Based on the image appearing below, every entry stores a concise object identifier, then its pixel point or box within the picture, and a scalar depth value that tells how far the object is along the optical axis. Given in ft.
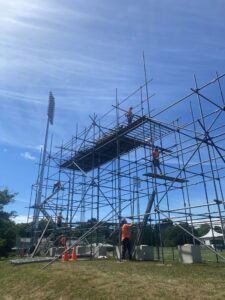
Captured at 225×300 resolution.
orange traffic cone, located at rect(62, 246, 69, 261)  44.29
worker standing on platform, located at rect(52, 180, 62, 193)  76.72
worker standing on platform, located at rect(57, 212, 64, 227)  66.54
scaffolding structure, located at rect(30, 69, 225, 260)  40.83
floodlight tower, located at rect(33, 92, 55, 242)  76.28
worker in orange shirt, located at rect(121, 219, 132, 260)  39.81
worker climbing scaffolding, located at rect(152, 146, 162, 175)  48.91
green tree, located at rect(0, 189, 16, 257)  76.28
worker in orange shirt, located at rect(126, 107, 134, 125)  53.72
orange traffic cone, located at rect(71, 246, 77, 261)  45.21
